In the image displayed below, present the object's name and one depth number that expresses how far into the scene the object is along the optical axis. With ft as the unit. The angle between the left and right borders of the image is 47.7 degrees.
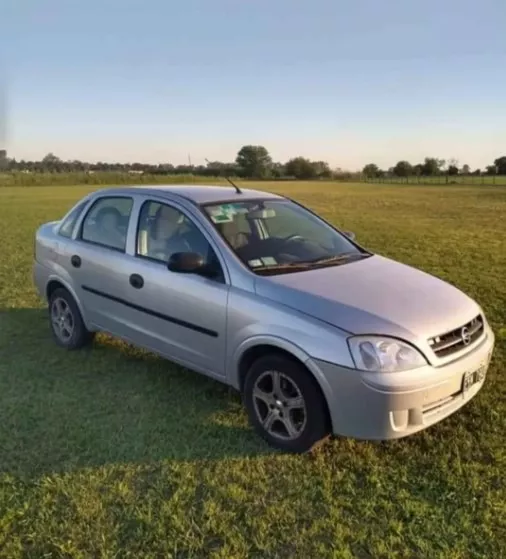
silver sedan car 10.18
